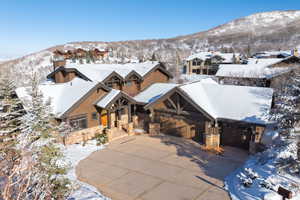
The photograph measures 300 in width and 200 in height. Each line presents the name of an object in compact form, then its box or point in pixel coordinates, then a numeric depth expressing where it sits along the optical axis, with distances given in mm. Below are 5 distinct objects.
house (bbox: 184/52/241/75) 56406
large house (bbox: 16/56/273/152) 15812
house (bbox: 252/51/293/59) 52375
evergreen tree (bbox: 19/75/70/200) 8697
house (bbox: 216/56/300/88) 30656
